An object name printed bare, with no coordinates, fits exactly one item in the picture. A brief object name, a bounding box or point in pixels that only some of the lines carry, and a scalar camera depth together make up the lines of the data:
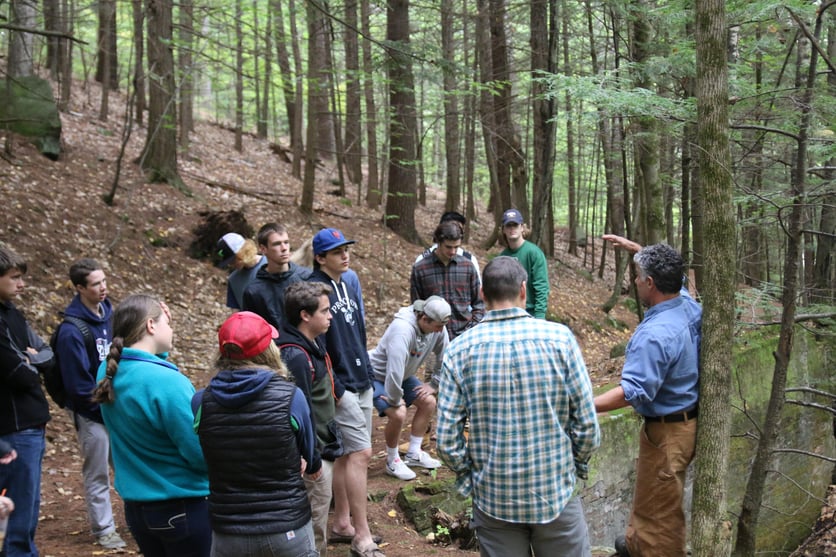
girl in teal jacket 3.17
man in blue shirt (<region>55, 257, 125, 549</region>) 4.81
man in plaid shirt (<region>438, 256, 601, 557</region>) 2.97
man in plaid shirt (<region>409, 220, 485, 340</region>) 6.23
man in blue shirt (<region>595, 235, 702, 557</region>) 3.72
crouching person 5.32
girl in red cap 2.90
